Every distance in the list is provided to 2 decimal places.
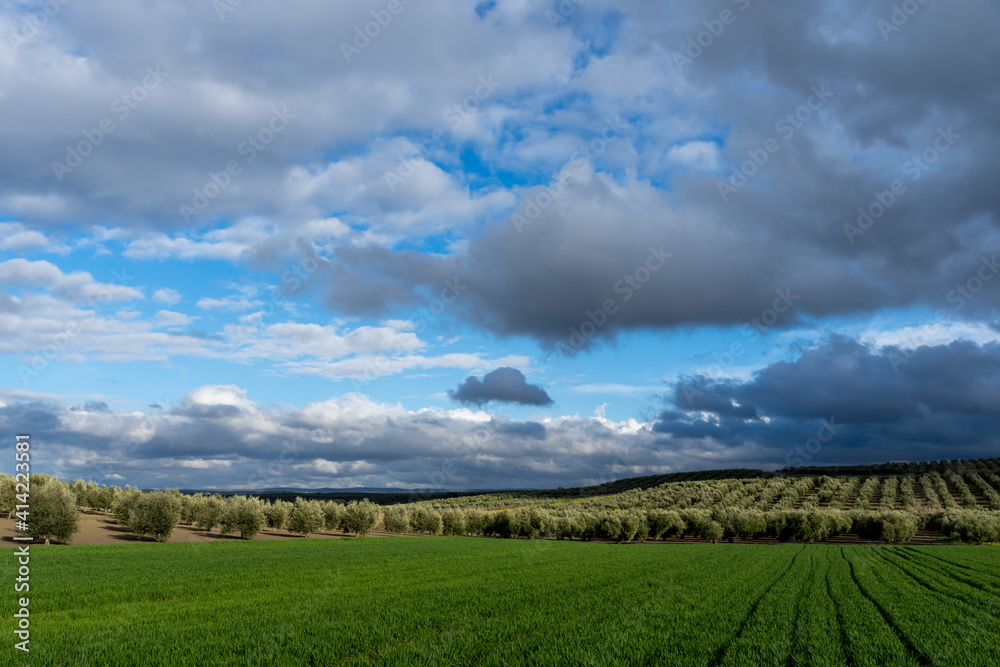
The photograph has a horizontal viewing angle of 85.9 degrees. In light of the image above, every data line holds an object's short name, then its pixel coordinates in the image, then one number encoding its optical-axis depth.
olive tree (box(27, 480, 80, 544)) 68.81
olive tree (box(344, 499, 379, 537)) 113.19
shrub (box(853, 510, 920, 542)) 101.25
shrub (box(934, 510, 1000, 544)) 97.56
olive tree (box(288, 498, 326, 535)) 106.06
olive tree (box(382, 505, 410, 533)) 124.94
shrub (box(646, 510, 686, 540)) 116.33
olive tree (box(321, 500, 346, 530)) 113.44
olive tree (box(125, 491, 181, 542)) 79.62
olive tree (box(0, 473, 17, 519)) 85.75
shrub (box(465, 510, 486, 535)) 129.88
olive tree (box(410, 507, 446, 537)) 128.50
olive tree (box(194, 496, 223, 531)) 95.94
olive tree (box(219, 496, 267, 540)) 91.50
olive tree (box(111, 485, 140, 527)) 86.77
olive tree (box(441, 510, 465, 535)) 130.50
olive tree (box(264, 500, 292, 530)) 107.31
